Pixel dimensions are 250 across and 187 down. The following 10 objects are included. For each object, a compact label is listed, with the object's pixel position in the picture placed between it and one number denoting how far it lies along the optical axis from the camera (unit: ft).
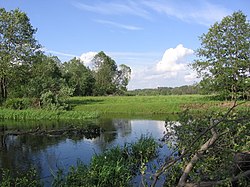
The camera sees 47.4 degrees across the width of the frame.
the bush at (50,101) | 124.06
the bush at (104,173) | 33.75
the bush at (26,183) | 31.26
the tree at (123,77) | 334.69
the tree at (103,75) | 281.48
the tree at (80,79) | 261.85
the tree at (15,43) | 134.31
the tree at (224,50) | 138.92
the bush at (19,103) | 129.24
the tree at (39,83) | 126.41
